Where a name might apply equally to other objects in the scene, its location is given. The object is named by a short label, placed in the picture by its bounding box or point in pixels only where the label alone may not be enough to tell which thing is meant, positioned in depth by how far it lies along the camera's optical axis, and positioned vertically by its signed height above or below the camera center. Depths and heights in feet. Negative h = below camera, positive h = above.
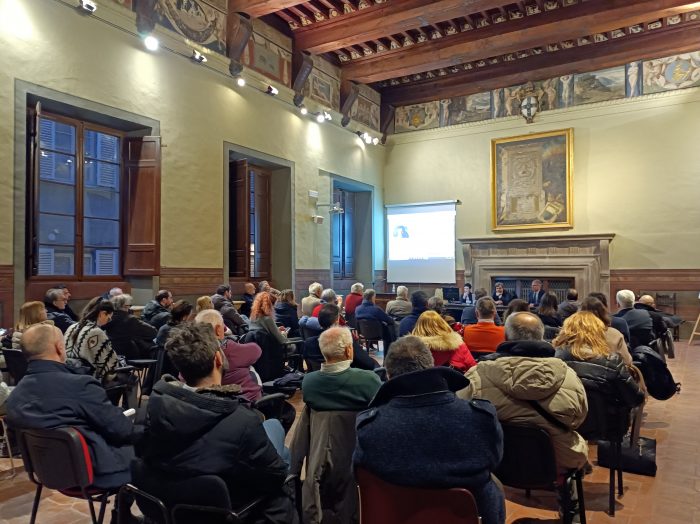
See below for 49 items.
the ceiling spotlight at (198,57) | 25.85 +10.41
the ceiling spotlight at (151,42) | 23.56 +10.13
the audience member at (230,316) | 19.21 -2.01
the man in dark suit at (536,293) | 33.14 -1.95
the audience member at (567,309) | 16.55 -1.48
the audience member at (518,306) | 14.57 -1.21
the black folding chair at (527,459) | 7.45 -2.89
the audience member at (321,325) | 14.61 -1.80
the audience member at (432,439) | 5.51 -1.93
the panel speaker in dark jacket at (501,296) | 33.14 -2.16
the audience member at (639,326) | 16.48 -2.03
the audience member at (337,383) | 7.69 -1.83
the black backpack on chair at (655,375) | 12.23 -2.67
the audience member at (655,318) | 18.41 -1.95
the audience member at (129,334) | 15.03 -2.14
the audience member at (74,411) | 7.17 -2.10
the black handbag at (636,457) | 11.18 -4.39
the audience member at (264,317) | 15.03 -1.64
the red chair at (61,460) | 6.88 -2.72
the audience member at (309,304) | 21.95 -1.78
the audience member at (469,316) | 21.02 -2.20
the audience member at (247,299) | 27.68 -1.97
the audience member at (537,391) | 7.47 -1.90
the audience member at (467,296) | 34.75 -2.30
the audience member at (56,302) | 17.40 -1.38
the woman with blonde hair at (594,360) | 9.04 -1.85
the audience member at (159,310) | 18.47 -1.79
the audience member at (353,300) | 26.40 -1.92
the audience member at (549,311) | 16.63 -1.57
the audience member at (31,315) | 12.51 -1.30
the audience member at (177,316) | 14.11 -1.48
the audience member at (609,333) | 11.92 -1.63
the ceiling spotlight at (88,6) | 20.95 +10.55
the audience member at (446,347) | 12.39 -2.03
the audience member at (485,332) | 13.79 -1.86
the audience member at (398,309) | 25.05 -2.26
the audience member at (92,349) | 12.34 -2.11
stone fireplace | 34.65 +0.38
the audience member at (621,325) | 15.08 -1.81
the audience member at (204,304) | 16.43 -1.33
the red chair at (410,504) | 5.42 -2.61
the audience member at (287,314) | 20.59 -2.07
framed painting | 36.60 +6.06
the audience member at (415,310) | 17.25 -1.64
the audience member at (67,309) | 18.45 -1.80
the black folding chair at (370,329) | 21.91 -2.85
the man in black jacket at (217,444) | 5.54 -1.99
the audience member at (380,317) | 21.79 -2.34
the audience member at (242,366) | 10.25 -2.10
